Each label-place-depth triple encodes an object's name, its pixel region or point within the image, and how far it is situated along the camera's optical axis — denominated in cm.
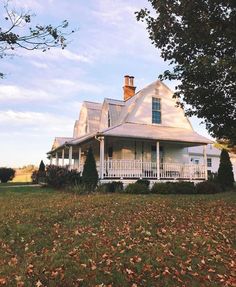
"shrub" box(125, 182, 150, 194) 1809
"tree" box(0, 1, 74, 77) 843
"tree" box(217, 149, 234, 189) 2183
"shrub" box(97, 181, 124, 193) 1863
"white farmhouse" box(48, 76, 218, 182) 2105
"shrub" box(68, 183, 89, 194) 1708
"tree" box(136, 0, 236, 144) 995
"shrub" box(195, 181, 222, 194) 1917
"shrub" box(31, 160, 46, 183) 2717
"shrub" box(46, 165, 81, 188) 2097
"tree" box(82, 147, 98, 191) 1903
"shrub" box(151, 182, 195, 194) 1851
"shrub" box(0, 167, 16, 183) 3303
